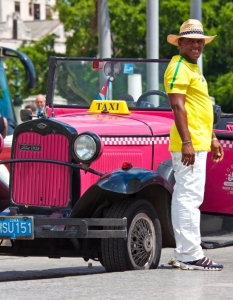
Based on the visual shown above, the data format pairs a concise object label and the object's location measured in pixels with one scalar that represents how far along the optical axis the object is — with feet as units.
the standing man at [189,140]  41.27
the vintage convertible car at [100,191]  42.15
